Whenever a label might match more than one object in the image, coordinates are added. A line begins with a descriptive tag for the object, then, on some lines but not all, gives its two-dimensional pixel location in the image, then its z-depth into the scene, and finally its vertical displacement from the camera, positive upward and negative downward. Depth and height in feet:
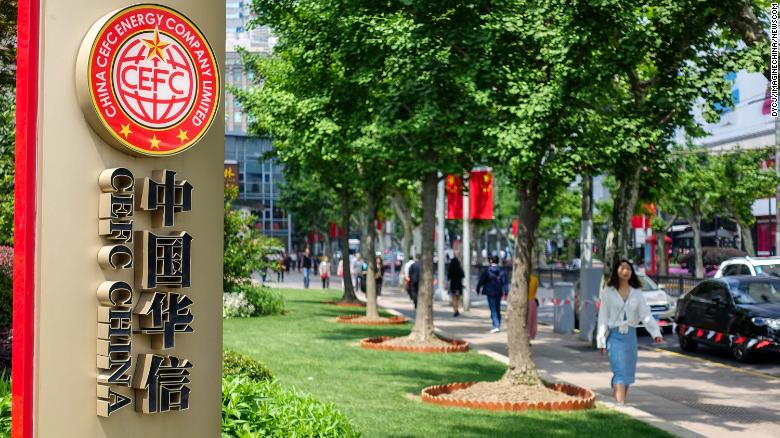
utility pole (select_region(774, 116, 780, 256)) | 85.13 +10.06
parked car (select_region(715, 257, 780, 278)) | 77.25 +0.35
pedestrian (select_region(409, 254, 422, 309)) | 100.83 -0.56
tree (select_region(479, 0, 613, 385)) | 41.19 +6.82
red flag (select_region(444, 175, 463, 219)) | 101.71 +6.27
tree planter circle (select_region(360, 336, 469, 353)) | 64.28 -4.62
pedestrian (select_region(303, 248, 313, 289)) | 167.10 +0.69
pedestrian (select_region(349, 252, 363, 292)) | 151.64 +0.76
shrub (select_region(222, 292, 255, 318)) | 92.12 -3.00
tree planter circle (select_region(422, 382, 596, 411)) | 40.81 -5.10
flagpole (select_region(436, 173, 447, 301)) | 119.03 +3.06
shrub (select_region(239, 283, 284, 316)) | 95.20 -2.55
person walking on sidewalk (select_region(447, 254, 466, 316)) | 98.58 -0.74
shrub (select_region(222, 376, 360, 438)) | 21.16 -2.99
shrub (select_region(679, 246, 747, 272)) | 188.75 +2.91
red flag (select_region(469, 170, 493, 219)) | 95.87 +6.70
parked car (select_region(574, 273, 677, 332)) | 82.79 -2.59
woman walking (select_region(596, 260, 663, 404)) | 42.42 -2.21
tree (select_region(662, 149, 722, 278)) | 158.92 +12.32
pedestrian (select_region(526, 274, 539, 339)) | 64.26 -2.33
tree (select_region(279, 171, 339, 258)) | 219.00 +14.14
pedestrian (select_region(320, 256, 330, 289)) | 163.22 +0.21
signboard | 14.90 +0.81
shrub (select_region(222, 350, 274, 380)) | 29.96 -2.73
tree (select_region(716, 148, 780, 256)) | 156.76 +12.34
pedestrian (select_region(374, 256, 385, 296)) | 119.03 -0.14
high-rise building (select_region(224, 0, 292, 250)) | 378.53 +36.73
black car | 61.72 -2.70
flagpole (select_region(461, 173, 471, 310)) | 107.22 +1.64
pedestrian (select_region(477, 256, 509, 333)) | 81.76 -1.31
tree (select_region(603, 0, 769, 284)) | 42.16 +8.70
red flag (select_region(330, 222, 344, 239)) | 204.38 +8.18
